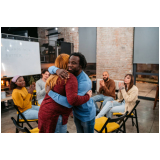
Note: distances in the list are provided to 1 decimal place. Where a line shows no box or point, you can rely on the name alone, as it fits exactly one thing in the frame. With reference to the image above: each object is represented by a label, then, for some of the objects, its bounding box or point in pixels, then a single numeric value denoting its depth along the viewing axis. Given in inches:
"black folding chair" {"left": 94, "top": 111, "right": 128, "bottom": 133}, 71.4
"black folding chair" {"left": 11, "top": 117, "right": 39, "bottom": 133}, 54.6
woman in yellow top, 82.8
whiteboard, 155.5
